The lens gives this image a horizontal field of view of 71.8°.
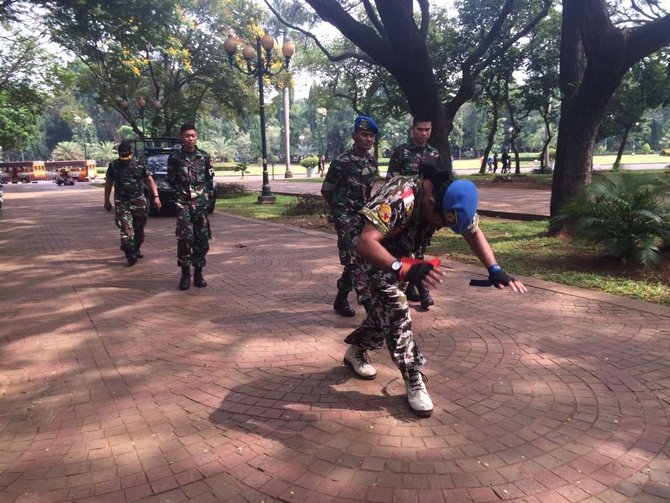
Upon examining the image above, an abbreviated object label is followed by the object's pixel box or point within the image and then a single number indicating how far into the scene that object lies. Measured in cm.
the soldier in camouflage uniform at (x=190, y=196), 575
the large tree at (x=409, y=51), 920
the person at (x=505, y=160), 3011
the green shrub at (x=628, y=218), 605
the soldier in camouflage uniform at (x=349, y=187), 450
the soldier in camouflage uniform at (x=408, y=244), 236
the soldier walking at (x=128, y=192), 733
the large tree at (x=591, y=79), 729
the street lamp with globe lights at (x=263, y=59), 1571
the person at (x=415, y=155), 479
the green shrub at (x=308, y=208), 1327
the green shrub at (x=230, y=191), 2008
